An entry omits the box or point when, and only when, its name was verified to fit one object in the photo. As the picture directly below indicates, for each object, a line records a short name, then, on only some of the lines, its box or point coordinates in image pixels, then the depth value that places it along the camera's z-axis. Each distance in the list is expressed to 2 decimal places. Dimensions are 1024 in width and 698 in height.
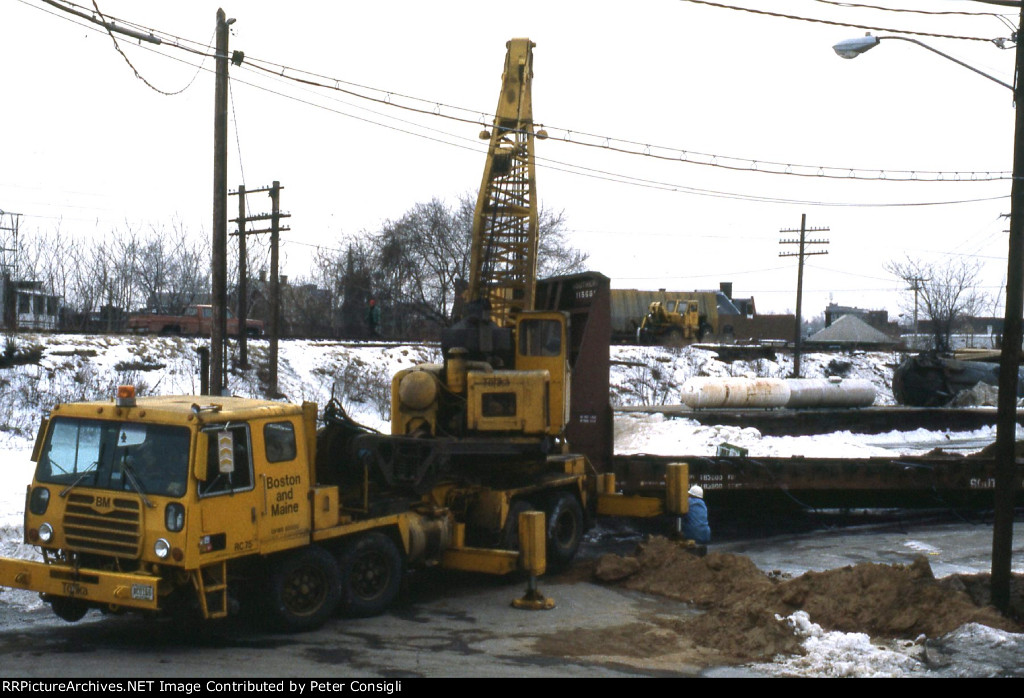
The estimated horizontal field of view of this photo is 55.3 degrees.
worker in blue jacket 14.69
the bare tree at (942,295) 65.56
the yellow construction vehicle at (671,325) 54.86
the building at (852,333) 82.32
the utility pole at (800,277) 44.12
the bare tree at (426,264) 49.50
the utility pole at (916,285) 74.69
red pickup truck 35.62
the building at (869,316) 113.75
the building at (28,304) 30.74
